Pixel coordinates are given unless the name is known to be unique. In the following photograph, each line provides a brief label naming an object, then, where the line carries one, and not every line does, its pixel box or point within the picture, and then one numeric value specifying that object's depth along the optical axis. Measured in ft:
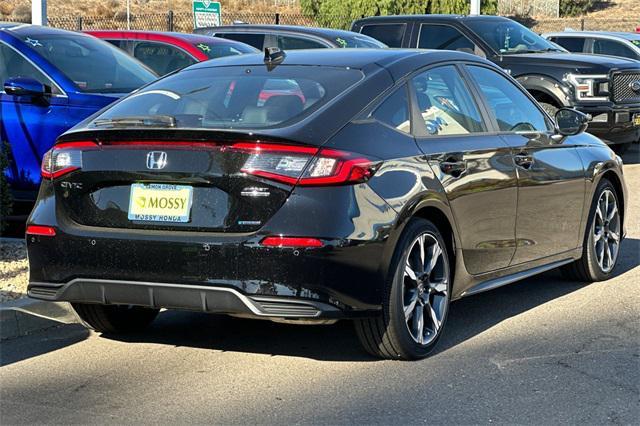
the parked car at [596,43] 72.74
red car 44.16
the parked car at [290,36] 52.06
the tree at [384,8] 149.28
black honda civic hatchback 17.74
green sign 67.92
